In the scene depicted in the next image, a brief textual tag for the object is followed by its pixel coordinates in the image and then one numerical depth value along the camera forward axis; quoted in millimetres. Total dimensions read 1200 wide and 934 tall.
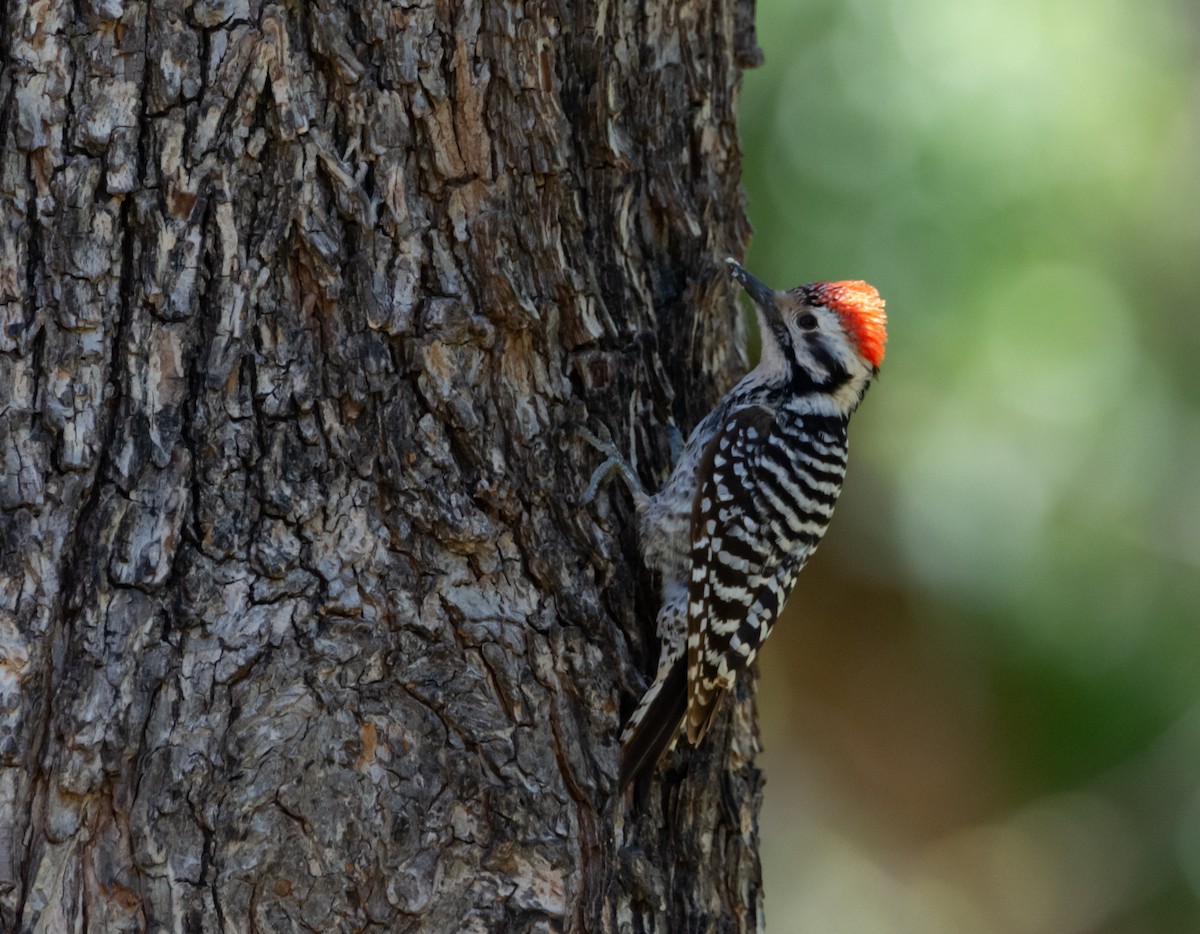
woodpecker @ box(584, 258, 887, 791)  6324
